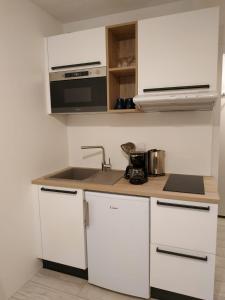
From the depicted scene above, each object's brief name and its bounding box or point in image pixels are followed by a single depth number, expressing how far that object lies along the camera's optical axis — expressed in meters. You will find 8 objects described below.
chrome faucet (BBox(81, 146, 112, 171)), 2.31
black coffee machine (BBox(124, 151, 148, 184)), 1.79
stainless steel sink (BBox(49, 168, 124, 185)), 1.91
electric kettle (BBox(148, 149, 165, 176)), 2.03
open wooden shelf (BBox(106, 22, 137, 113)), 1.89
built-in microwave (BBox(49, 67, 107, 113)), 1.94
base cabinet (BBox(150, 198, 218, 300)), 1.48
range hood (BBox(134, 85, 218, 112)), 1.56
